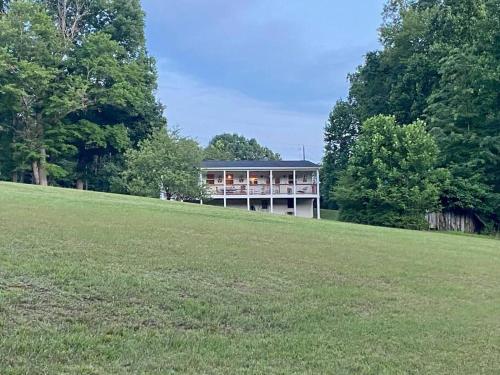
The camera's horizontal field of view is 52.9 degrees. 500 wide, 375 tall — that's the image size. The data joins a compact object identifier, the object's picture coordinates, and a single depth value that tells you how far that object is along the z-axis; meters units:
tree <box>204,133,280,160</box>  83.06
